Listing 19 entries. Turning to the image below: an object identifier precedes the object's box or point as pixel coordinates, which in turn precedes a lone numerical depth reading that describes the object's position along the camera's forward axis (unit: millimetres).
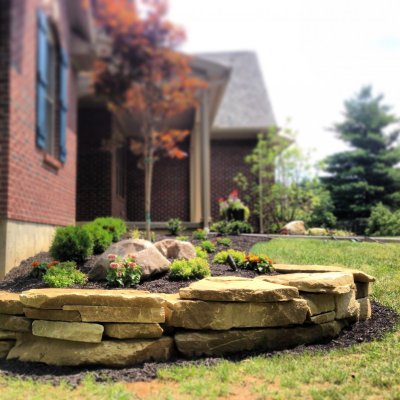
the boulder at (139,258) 4848
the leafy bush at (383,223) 10070
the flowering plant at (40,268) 5031
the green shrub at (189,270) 4863
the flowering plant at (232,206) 10266
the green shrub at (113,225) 6266
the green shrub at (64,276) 4562
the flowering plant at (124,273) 4613
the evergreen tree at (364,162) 13664
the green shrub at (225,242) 7176
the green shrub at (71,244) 5363
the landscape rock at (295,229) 10461
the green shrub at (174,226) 8156
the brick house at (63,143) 2639
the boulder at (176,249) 5664
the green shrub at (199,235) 7625
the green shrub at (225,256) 5695
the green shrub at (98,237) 5942
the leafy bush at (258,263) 5289
